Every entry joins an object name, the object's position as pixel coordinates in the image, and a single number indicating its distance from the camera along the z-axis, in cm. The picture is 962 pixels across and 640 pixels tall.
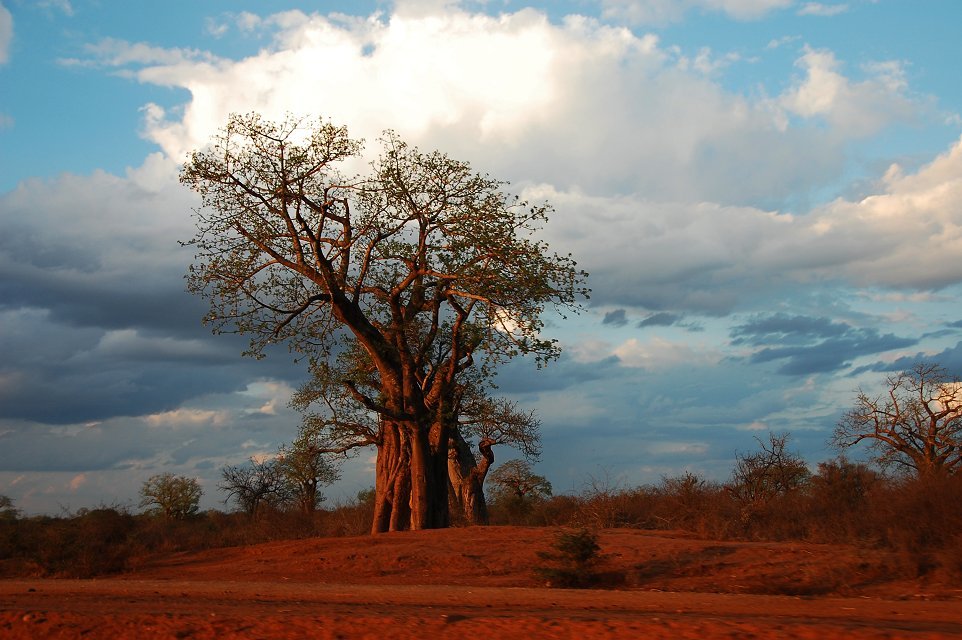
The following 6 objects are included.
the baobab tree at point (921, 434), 3066
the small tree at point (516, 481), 4006
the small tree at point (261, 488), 3984
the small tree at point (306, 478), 3472
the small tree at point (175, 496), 4266
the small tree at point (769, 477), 2728
